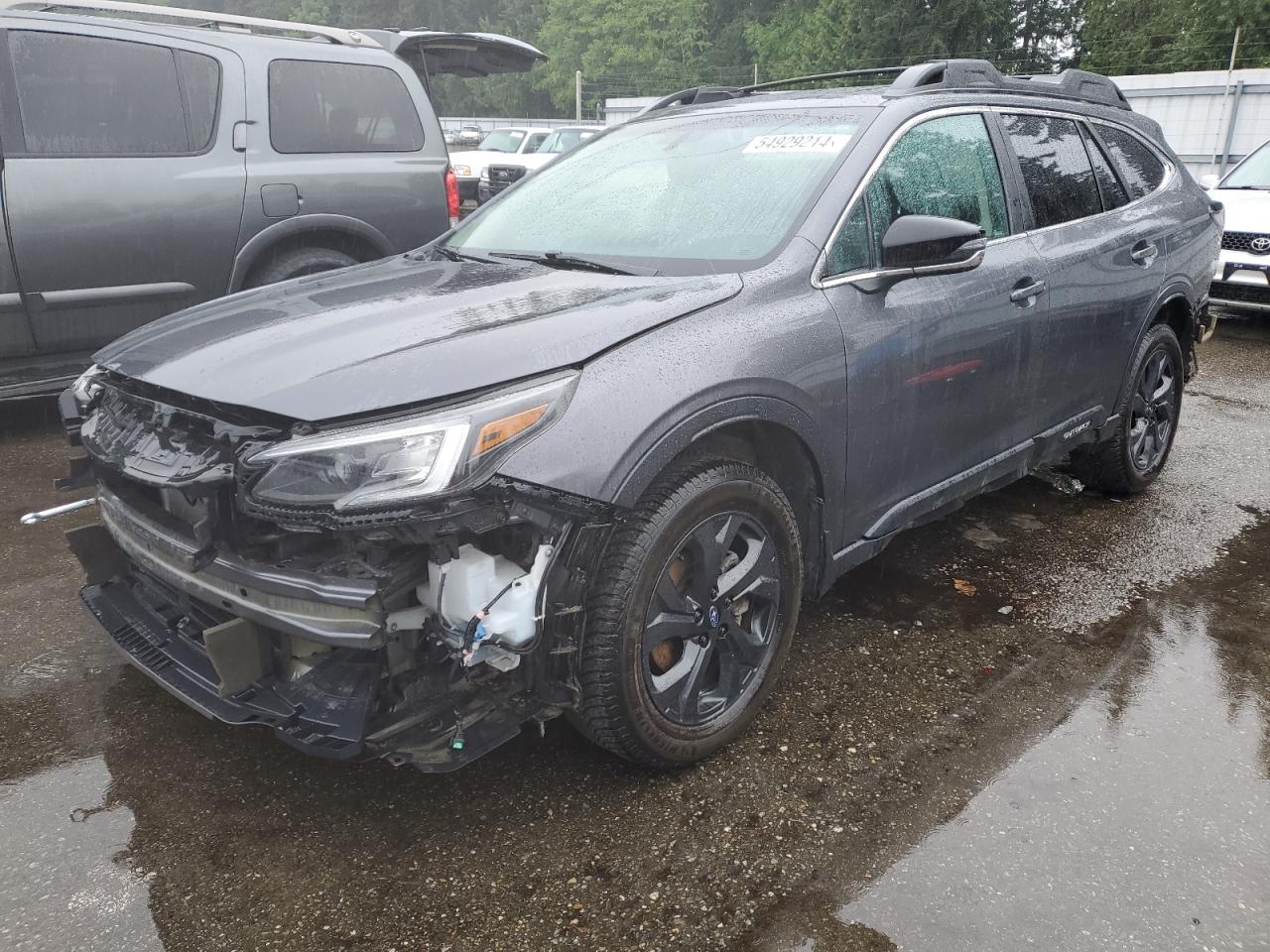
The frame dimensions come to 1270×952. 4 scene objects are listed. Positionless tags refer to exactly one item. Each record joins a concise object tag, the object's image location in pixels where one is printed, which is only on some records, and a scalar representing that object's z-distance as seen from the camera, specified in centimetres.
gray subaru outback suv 211
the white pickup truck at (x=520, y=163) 1819
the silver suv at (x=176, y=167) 487
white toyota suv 847
